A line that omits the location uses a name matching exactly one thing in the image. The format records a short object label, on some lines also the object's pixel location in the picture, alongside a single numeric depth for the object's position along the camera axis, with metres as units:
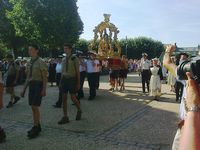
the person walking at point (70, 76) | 4.88
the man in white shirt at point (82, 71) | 7.48
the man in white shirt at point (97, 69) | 7.74
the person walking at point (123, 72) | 9.57
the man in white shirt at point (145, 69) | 8.82
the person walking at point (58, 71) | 8.96
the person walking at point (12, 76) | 6.57
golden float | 13.41
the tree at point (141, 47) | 36.12
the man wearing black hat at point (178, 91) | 7.32
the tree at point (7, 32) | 26.22
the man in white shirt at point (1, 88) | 4.11
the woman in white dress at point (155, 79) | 7.61
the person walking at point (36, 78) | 4.17
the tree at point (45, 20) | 22.02
